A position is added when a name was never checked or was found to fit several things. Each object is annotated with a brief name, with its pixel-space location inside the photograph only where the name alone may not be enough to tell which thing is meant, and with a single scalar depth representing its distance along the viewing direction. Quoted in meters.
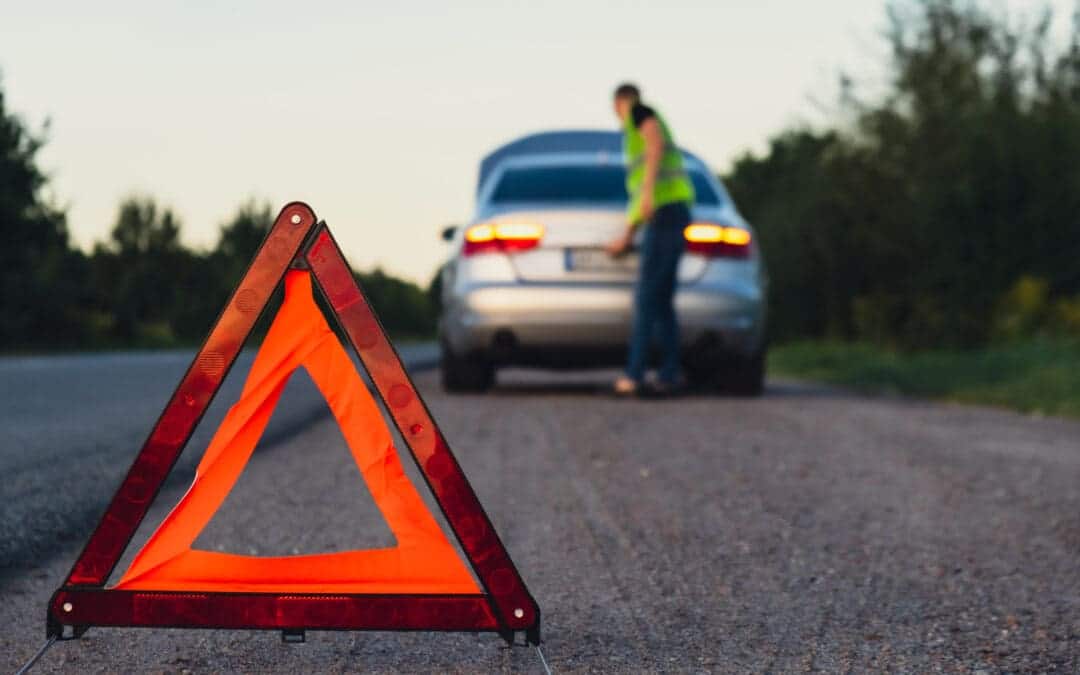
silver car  9.57
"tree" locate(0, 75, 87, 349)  38.16
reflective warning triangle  2.87
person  9.37
